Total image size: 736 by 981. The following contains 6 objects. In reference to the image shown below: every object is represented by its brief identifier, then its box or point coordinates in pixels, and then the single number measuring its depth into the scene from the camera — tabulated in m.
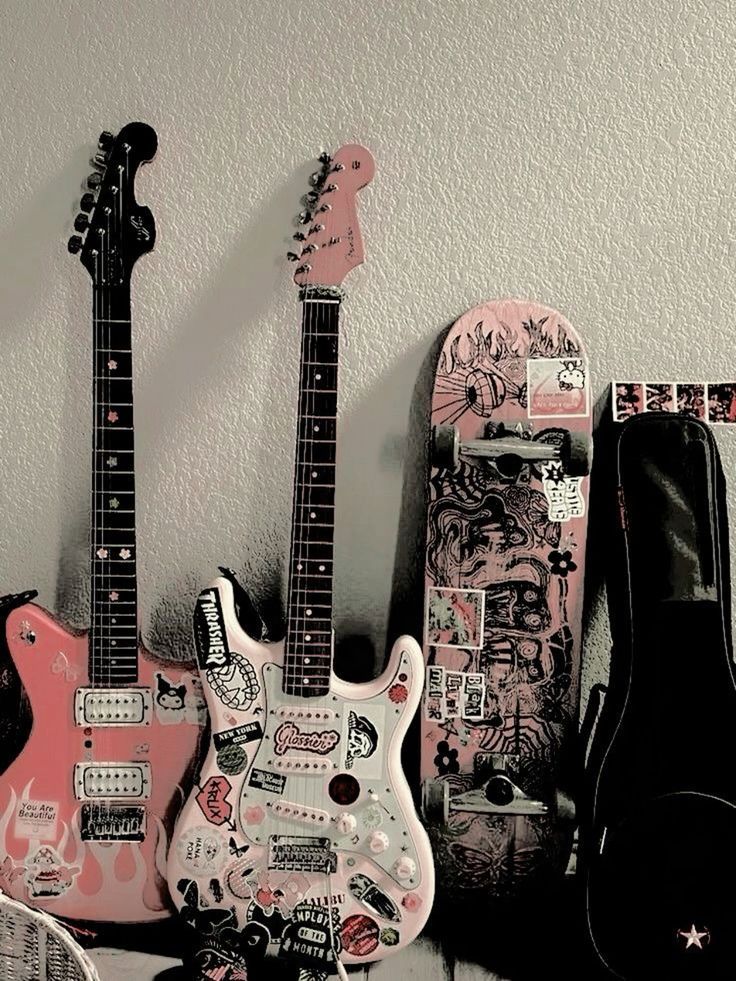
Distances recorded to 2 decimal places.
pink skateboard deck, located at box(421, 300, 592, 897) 1.41
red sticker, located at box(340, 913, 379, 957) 1.34
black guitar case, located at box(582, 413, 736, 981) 1.26
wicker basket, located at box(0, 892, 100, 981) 1.18
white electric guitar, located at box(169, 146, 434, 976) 1.34
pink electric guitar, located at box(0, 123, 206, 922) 1.40
